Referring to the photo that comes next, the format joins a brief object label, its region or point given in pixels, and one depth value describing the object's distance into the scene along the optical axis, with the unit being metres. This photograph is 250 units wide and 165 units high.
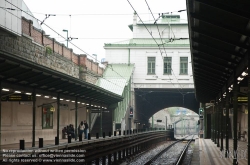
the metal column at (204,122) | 50.07
